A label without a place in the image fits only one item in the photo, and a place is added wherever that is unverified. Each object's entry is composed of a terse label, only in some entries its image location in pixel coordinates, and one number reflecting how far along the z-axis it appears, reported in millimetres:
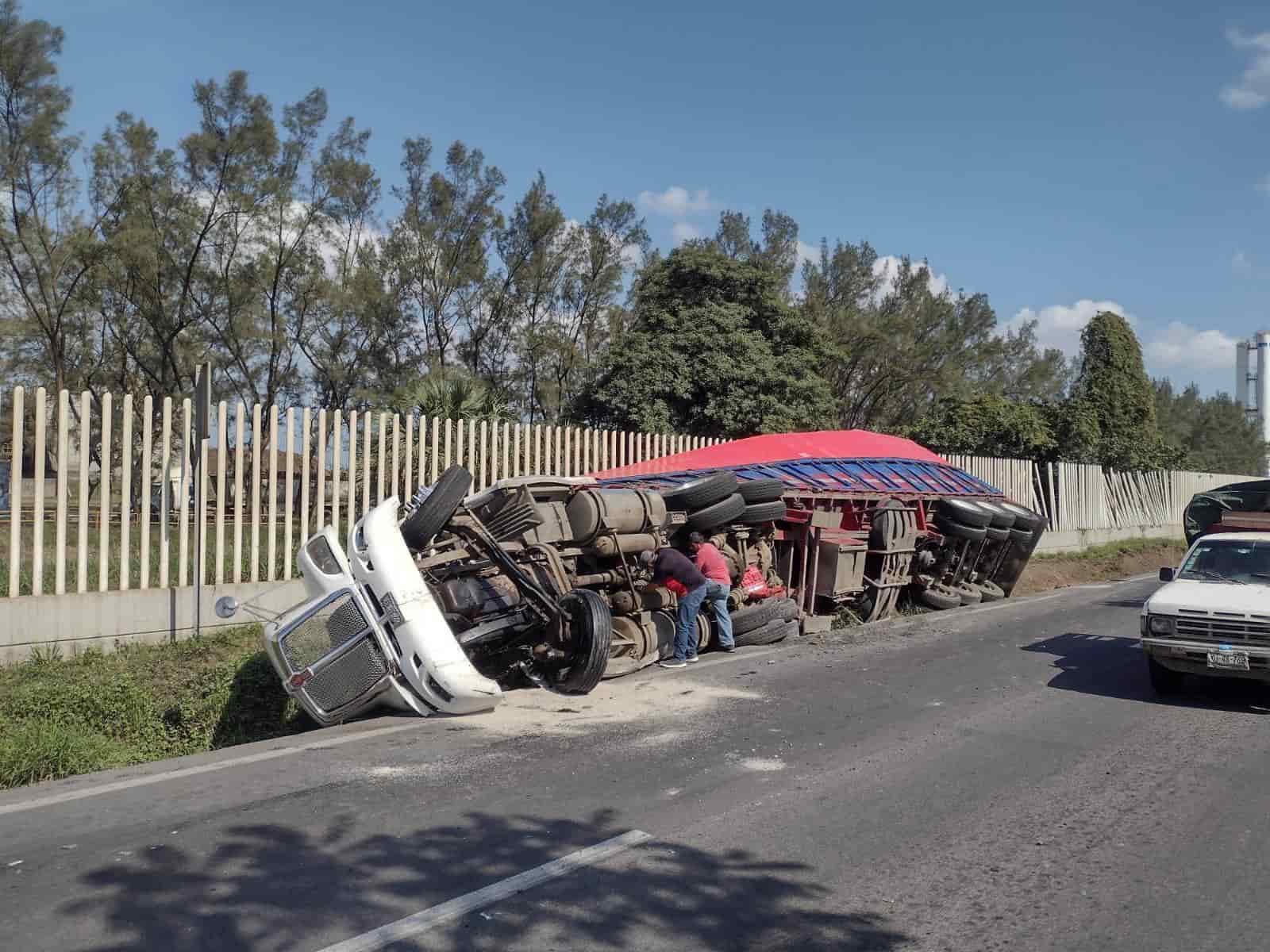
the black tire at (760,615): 11570
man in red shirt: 10945
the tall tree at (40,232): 25750
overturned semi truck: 7395
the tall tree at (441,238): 33688
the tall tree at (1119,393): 33344
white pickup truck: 8359
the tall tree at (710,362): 26812
